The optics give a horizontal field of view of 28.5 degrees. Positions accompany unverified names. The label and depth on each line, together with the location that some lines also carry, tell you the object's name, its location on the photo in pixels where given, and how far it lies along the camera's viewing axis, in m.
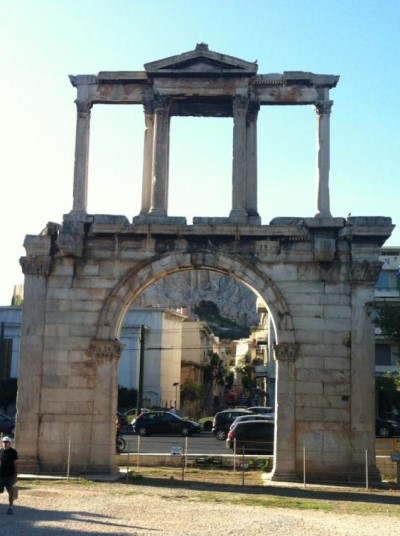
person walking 15.10
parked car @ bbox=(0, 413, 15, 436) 36.16
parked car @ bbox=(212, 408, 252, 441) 36.50
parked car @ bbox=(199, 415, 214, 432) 44.11
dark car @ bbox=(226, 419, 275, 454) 28.14
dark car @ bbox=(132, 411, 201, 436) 37.56
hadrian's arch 20.91
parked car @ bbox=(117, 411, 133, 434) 39.83
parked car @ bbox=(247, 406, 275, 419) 39.72
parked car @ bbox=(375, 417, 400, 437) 36.41
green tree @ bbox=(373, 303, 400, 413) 19.83
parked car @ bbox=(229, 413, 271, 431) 31.01
